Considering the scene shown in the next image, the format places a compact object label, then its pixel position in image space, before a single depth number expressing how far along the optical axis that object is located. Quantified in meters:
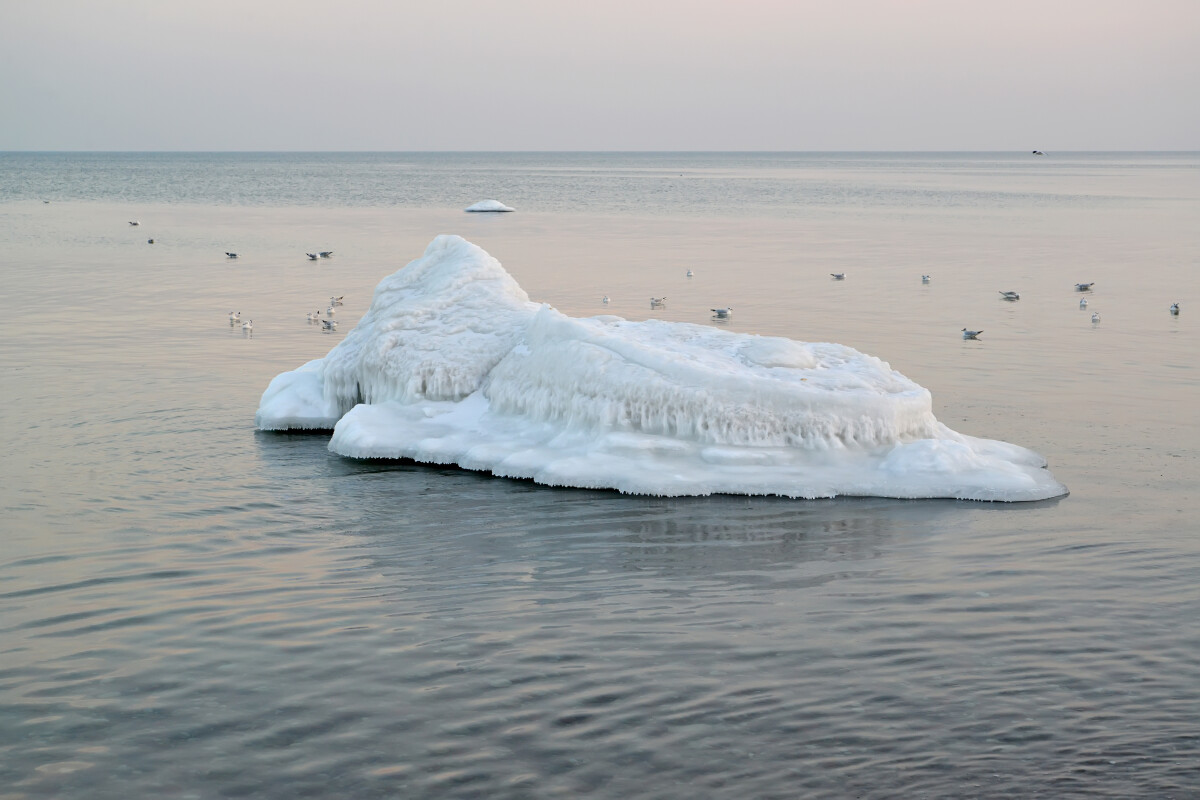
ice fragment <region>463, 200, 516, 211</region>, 89.38
